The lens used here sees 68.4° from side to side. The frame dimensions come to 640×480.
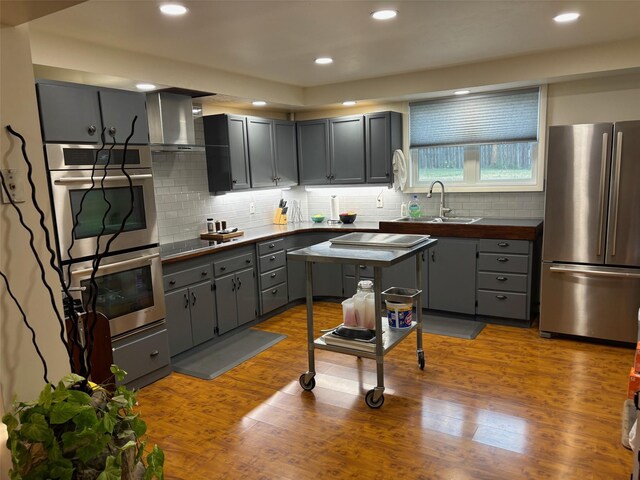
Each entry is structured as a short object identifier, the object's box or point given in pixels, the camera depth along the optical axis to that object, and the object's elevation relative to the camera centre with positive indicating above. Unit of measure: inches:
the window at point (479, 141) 182.1 +11.5
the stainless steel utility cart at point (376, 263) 115.2 -21.4
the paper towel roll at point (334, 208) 224.2 -15.6
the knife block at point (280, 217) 221.5 -19.0
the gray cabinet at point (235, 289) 163.6 -39.8
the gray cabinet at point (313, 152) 215.0 +11.0
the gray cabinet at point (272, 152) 195.6 +10.8
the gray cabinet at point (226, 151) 183.3 +10.9
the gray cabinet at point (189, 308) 145.6 -40.9
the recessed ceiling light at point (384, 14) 110.3 +37.5
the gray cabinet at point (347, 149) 207.5 +11.3
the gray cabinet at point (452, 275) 174.9 -39.4
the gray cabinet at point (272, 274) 183.8 -38.8
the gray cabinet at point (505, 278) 165.6 -38.9
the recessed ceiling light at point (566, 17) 117.1 +37.5
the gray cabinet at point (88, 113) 108.0 +17.3
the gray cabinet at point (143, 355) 127.4 -48.1
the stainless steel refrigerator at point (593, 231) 140.1 -20.2
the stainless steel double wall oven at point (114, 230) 112.3 -12.0
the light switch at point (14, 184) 62.6 +0.3
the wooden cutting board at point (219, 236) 175.3 -21.2
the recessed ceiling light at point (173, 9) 99.9 +37.0
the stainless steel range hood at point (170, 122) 152.6 +19.4
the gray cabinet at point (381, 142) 201.8 +13.2
